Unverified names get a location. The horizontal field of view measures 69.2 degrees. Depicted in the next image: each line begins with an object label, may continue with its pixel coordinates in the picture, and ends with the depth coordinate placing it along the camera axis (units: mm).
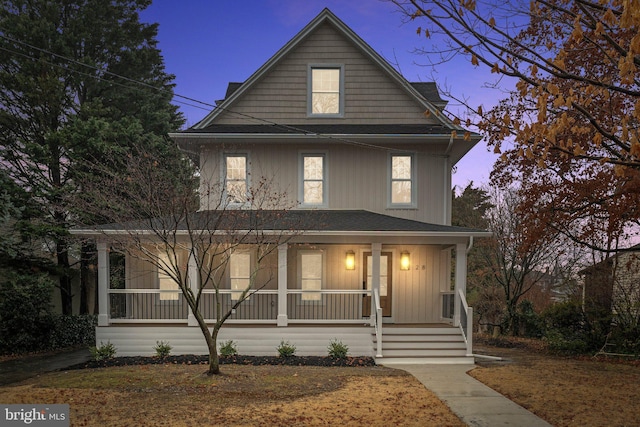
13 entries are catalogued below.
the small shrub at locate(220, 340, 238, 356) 11961
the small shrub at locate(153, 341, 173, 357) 12055
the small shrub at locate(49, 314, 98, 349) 15052
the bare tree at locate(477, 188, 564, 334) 19891
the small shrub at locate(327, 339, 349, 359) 12062
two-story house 13875
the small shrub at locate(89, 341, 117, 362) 11672
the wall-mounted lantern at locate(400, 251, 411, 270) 14234
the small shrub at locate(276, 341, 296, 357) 12062
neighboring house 13617
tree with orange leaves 4582
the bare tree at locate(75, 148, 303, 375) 10109
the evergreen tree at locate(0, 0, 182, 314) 16062
